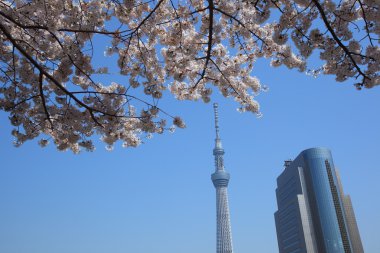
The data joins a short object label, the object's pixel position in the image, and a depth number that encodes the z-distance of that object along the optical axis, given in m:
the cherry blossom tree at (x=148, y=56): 4.73
